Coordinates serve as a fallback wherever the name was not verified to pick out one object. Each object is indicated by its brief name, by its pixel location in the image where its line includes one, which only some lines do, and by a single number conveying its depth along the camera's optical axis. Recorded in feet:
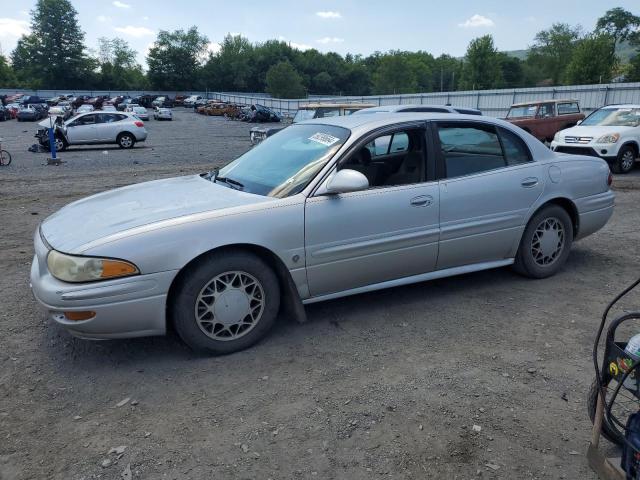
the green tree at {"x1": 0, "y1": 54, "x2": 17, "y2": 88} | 325.89
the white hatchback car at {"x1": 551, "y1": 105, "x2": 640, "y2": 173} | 39.47
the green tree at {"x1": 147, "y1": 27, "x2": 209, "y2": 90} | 366.22
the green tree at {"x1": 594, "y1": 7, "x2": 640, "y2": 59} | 248.93
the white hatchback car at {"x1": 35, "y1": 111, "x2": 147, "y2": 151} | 65.17
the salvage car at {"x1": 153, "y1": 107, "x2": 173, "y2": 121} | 160.45
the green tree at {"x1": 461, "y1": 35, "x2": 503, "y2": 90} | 247.70
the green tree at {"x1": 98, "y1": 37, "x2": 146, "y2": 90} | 339.36
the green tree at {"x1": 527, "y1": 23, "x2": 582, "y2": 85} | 305.53
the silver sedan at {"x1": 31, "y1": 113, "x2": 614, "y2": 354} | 10.53
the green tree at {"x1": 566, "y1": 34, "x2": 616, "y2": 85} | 191.72
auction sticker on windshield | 13.14
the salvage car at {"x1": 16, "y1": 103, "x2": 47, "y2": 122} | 138.72
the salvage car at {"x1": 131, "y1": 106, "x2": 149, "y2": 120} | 155.29
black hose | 7.00
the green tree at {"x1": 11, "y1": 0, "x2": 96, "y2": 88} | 321.93
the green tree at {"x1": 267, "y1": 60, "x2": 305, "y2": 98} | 275.39
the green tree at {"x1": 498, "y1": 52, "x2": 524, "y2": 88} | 317.83
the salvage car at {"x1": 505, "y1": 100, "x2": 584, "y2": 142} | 56.65
